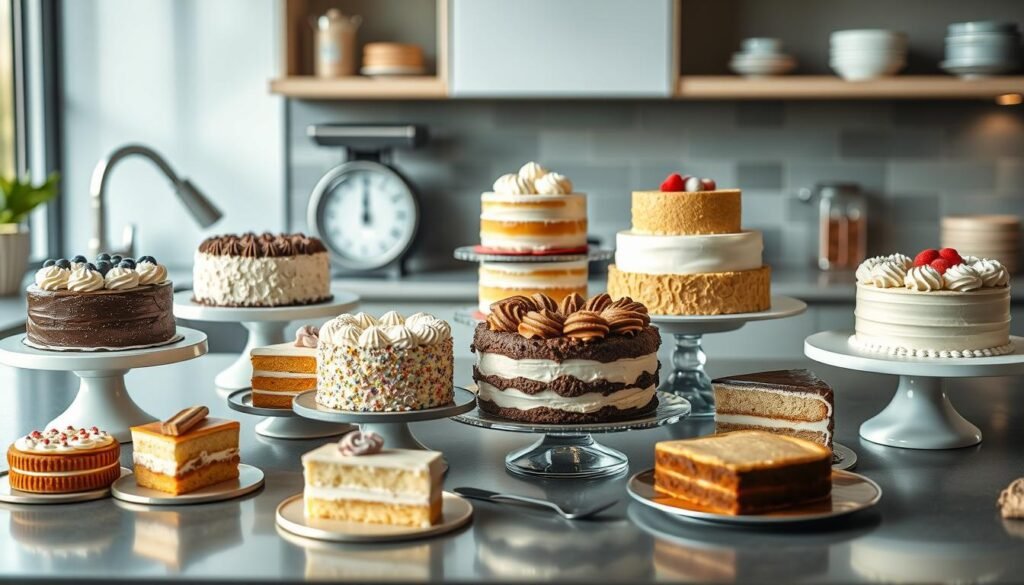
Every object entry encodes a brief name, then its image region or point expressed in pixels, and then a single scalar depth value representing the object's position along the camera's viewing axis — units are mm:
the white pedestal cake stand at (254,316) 2344
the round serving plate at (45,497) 1576
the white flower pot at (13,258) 3639
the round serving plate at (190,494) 1572
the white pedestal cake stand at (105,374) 1887
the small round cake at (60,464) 1596
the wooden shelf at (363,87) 3994
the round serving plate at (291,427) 1945
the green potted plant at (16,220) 3670
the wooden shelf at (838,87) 3883
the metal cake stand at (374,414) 1606
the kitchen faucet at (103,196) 3172
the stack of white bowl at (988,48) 3865
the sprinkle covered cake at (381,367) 1621
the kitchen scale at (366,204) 4066
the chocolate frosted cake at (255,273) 2400
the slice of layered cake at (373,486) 1437
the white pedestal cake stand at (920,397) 1869
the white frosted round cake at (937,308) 1944
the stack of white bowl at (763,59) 3990
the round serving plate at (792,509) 1454
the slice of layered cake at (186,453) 1584
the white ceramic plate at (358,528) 1409
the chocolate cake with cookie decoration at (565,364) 1675
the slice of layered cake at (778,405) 1826
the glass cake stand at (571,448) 1649
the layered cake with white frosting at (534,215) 2473
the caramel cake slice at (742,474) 1468
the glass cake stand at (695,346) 2158
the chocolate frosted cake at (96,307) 1941
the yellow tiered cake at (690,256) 2209
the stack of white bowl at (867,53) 3887
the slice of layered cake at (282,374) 1883
